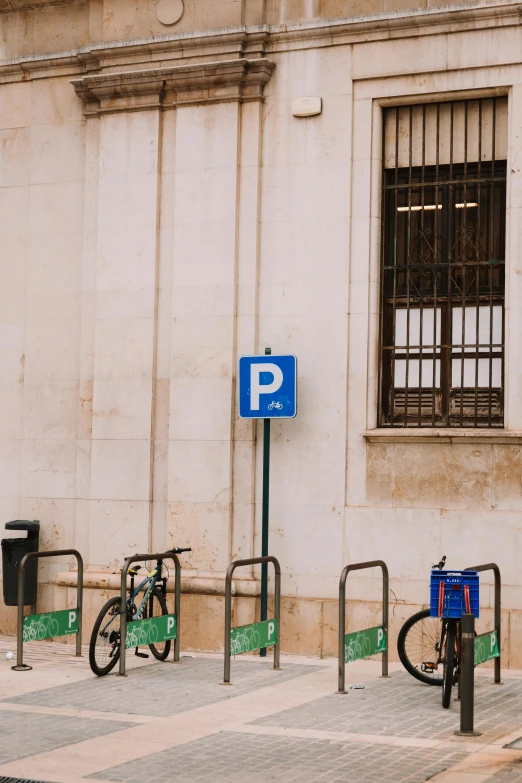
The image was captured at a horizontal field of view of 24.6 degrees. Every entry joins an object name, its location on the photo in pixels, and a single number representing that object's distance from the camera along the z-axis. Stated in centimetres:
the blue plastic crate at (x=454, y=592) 966
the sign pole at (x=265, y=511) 1226
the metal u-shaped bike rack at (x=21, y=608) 1110
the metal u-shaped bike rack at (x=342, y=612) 1011
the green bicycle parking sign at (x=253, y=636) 1079
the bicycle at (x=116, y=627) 1087
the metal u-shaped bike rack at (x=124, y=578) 1073
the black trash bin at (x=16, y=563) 1333
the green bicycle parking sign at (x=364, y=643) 1048
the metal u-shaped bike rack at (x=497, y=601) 1062
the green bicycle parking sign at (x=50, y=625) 1145
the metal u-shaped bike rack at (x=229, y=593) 1047
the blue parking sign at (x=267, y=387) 1216
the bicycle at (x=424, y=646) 1048
